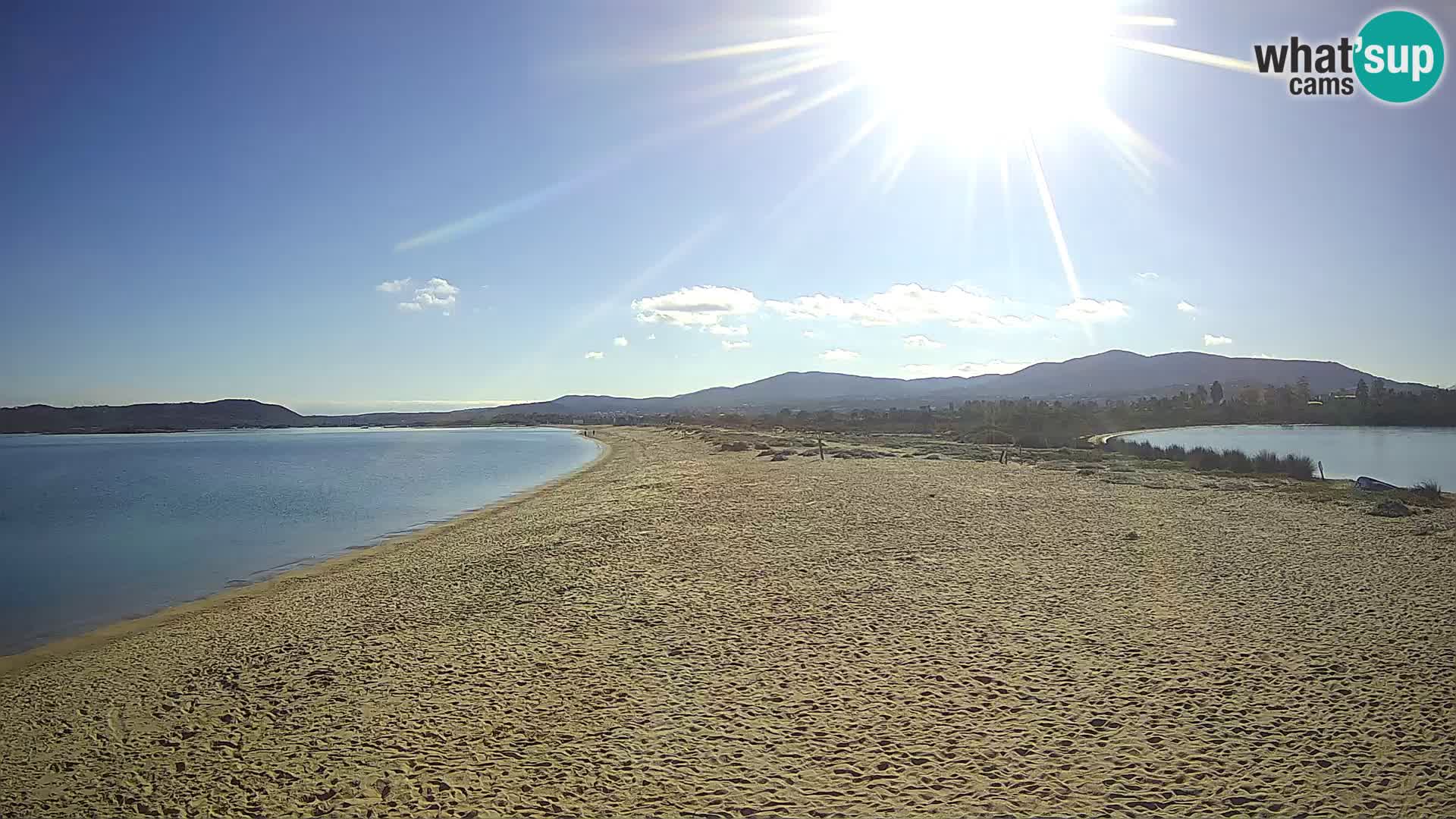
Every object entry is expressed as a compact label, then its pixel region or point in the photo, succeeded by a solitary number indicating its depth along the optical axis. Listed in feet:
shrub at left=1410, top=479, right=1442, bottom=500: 64.54
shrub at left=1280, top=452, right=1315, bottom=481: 93.50
